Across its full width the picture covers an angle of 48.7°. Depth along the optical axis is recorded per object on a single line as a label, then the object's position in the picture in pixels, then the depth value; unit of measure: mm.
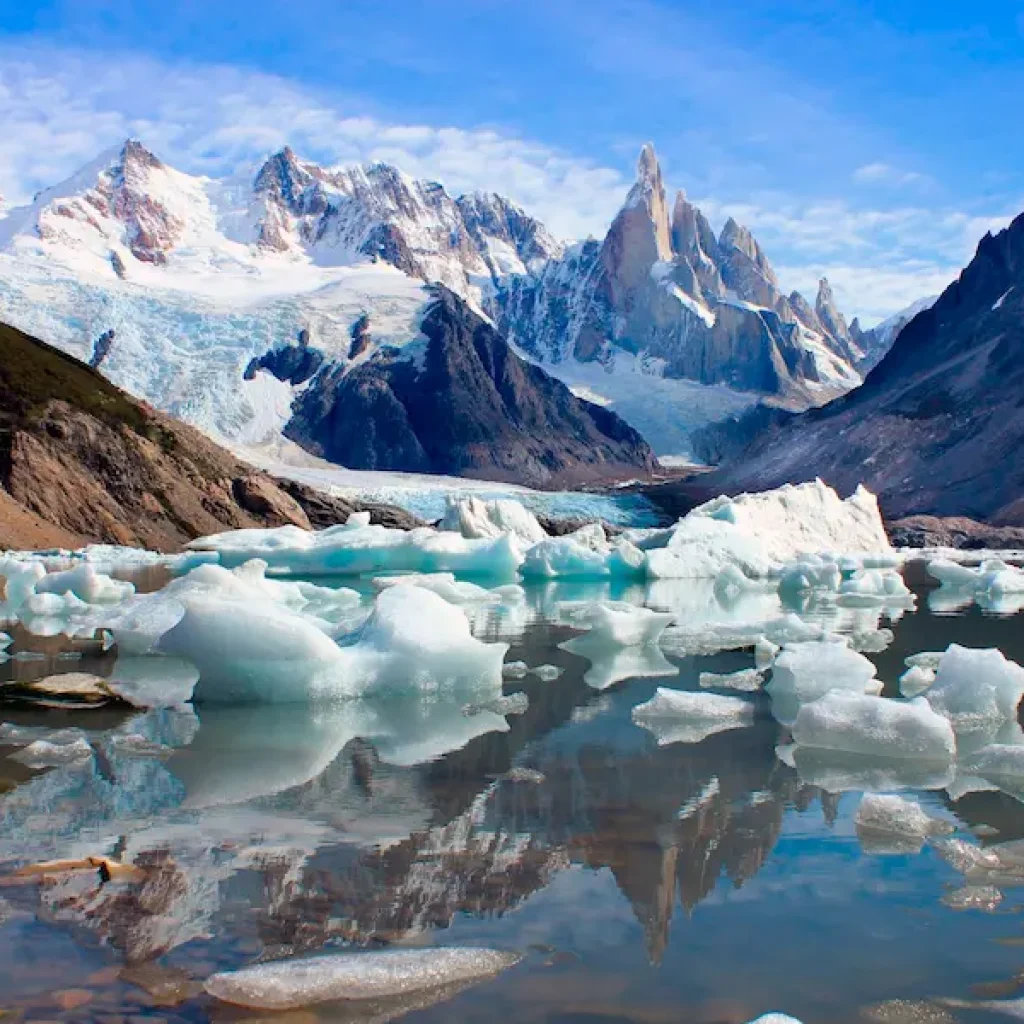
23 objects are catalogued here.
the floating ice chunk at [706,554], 28469
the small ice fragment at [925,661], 12570
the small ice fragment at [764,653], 12688
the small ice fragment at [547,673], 11836
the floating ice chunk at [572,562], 30375
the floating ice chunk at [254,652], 9430
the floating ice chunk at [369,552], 32000
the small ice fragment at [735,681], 10984
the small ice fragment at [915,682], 10719
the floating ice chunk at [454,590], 21422
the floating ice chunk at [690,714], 9039
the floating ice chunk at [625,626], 14492
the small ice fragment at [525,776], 7379
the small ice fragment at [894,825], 6043
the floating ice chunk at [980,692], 9070
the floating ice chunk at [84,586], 20469
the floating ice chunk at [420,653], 10148
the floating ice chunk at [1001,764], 7340
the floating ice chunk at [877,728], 7828
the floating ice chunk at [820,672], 9719
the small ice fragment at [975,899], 5094
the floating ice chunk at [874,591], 22750
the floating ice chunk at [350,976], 4090
